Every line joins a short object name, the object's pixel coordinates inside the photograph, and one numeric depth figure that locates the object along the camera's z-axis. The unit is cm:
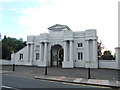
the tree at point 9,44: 4469
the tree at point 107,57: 4085
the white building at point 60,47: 2572
